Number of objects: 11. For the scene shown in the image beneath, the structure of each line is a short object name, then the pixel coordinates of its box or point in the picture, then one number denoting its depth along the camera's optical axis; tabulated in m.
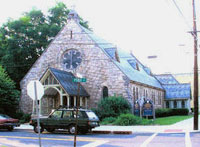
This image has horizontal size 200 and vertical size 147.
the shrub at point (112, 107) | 30.67
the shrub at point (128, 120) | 26.25
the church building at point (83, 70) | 32.91
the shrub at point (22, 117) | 32.85
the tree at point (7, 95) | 31.33
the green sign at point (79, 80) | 11.96
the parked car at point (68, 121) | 20.06
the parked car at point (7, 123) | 22.95
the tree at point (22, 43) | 39.16
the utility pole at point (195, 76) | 21.08
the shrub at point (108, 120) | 28.35
